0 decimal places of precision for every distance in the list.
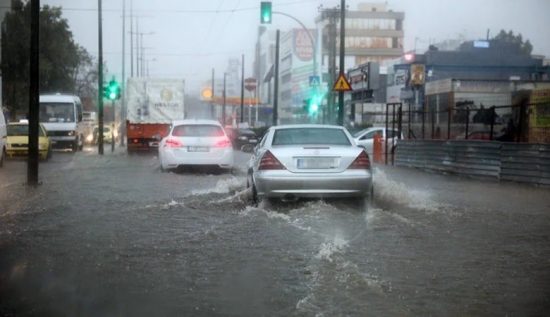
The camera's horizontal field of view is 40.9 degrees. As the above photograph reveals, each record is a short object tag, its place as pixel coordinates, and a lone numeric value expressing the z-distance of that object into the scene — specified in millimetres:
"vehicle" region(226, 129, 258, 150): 42719
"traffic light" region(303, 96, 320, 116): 35812
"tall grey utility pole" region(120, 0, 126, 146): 51500
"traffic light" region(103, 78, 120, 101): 36625
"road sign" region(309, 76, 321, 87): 37669
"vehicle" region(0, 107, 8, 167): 19984
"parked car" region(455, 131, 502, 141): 26062
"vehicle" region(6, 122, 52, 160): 26078
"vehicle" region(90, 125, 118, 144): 56328
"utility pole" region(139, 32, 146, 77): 81781
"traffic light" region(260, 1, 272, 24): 24698
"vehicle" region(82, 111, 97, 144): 53119
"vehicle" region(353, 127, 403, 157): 29297
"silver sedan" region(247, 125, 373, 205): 10391
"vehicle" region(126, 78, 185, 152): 33969
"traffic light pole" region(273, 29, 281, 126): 45544
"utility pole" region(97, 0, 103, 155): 34531
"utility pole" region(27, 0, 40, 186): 14617
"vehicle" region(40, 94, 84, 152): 34938
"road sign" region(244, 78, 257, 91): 68375
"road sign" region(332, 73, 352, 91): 23219
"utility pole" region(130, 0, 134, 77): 67644
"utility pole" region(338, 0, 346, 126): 24969
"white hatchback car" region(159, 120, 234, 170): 18656
